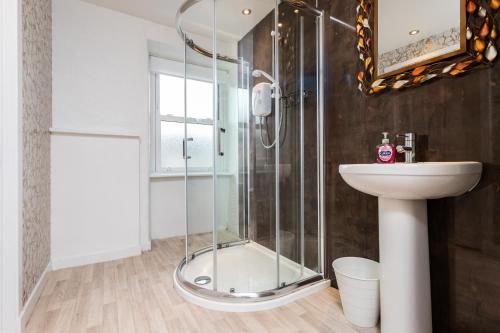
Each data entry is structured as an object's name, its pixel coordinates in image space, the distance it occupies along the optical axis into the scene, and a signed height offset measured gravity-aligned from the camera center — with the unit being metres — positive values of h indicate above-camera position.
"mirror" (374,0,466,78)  1.12 +0.68
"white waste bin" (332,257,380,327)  1.28 -0.69
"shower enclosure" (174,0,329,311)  1.74 +0.21
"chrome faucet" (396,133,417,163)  1.24 +0.10
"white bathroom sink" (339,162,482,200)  0.91 -0.05
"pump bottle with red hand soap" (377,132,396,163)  1.29 +0.08
